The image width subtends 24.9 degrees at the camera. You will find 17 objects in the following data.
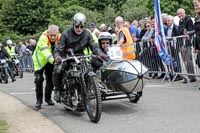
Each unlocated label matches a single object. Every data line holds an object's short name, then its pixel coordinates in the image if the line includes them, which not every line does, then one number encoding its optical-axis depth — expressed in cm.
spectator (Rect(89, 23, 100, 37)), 1649
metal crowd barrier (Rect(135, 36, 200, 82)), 1285
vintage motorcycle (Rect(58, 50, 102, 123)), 795
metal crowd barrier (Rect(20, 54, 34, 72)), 2630
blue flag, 1316
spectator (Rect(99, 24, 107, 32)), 1669
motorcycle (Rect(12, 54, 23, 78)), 2128
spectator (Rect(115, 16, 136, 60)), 1150
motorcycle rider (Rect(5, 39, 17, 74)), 2267
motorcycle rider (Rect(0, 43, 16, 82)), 1958
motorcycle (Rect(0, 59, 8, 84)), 1886
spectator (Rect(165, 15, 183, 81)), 1343
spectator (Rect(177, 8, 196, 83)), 1277
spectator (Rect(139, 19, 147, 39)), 1535
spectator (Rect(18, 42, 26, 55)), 2759
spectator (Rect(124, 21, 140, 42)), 1572
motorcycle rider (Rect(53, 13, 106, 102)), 901
